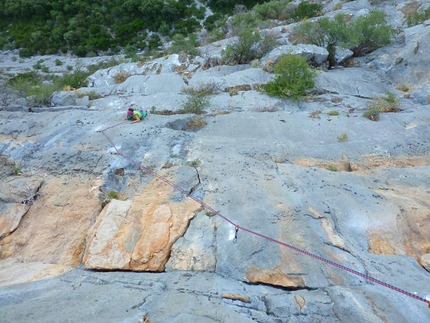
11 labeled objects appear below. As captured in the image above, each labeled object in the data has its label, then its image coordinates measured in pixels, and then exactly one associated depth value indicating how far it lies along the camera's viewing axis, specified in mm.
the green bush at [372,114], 9328
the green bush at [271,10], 25344
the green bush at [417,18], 16547
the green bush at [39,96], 11828
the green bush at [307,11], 23156
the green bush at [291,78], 11086
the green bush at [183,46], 18062
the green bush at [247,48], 15281
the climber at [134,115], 9375
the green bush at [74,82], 15289
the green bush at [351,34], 13882
